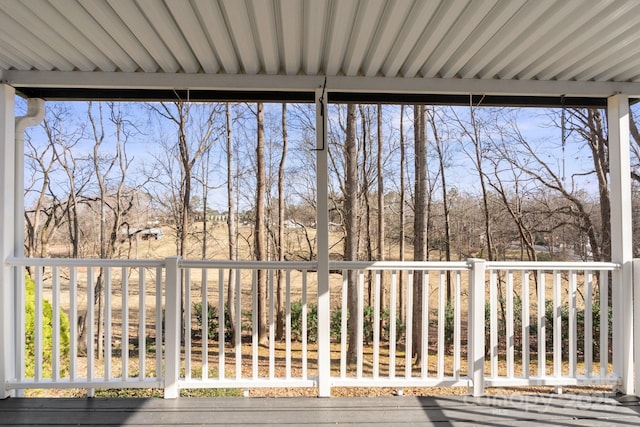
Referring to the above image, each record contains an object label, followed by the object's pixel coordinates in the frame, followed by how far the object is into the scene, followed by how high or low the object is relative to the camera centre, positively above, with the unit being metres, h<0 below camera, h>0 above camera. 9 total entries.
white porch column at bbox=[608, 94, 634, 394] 3.08 -0.20
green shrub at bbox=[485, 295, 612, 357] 6.82 -1.99
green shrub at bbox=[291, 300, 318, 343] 7.55 -2.07
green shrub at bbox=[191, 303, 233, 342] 7.61 -2.09
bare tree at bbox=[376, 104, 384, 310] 7.39 +0.60
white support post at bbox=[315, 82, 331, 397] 2.98 -0.28
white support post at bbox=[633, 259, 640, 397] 3.04 -0.70
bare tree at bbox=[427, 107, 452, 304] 7.48 +0.80
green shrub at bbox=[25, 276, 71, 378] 4.20 -1.42
